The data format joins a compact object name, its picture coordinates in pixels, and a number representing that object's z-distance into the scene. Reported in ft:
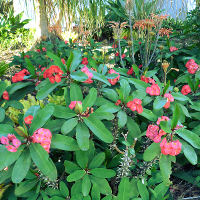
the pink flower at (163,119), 3.18
